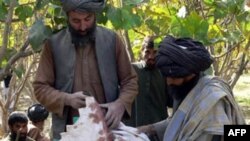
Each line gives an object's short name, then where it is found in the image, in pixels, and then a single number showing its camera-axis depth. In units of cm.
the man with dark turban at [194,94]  286
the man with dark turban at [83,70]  325
